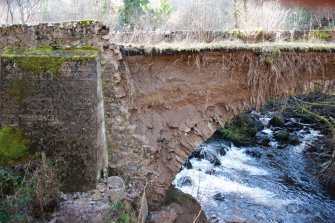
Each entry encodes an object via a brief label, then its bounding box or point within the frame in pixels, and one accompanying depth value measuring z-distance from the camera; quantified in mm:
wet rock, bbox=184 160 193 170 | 8945
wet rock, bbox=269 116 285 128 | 11906
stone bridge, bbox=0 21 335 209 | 4512
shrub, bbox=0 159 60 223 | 3699
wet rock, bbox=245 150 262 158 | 9584
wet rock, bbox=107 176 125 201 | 4316
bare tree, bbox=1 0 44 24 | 12351
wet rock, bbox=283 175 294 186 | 7945
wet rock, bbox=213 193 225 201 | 7215
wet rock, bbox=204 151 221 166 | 9179
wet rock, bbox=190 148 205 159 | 9666
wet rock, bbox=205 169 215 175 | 8562
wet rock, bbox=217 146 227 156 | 9886
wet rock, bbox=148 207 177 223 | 5098
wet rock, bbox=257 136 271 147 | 10469
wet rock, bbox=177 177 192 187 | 7937
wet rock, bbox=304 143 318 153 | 9661
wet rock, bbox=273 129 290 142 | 10727
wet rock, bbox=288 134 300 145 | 10492
